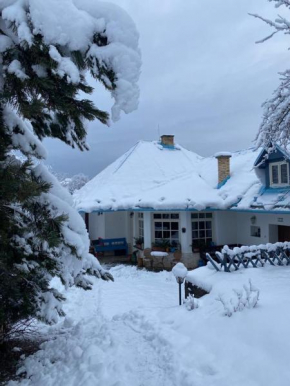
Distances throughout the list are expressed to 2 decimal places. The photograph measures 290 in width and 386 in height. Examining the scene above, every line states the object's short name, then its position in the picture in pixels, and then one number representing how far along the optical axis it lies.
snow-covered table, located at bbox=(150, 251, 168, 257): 14.73
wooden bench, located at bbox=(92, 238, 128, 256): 17.91
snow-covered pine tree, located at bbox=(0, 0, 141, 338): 3.60
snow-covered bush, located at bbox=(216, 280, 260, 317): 5.83
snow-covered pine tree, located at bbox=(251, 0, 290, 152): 7.01
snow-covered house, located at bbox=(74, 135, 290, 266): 13.25
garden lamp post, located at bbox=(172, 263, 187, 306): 8.06
